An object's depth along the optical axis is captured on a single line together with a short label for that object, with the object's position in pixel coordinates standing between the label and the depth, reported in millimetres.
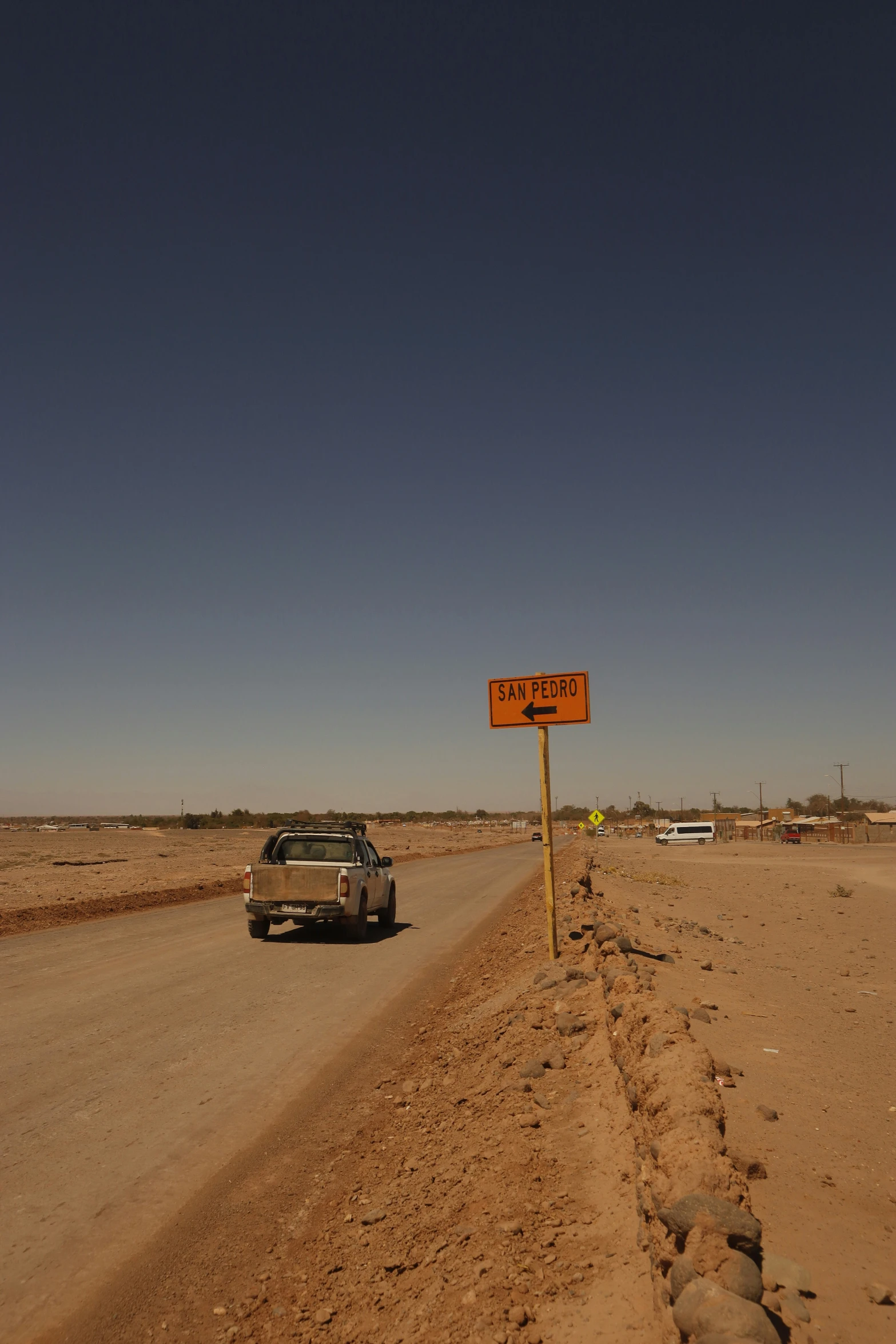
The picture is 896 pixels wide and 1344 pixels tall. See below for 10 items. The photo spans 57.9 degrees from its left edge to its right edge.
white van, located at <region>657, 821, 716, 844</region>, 77375
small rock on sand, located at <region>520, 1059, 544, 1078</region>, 6105
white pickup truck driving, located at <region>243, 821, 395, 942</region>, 14242
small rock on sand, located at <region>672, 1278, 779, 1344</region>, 2445
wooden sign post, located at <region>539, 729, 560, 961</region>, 9062
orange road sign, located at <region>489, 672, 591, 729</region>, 9305
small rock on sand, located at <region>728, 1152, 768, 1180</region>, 3926
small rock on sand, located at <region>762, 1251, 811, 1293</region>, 2969
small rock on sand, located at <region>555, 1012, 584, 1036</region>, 6832
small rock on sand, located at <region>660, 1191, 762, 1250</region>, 2982
